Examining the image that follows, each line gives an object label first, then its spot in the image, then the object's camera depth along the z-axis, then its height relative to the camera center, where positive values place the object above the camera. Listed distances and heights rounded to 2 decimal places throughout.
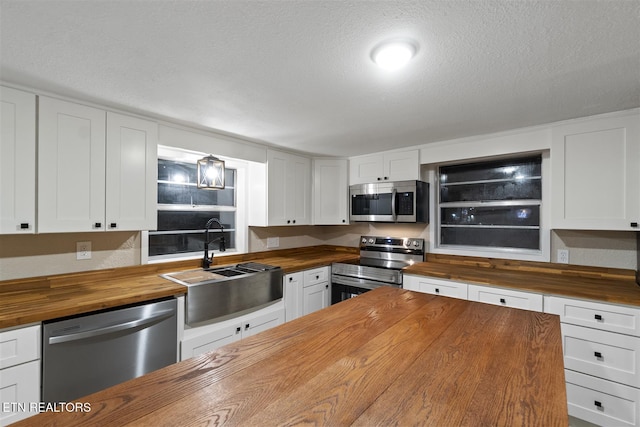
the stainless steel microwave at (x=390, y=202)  3.12 +0.15
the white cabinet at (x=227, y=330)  2.10 -0.95
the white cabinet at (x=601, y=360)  1.79 -0.95
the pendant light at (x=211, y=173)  2.58 +0.37
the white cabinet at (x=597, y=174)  2.05 +0.32
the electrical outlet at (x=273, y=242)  3.57 -0.36
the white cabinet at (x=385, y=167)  3.18 +0.56
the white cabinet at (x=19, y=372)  1.41 -0.81
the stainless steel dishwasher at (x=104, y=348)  1.55 -0.82
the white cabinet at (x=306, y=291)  2.89 -0.83
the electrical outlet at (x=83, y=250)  2.17 -0.29
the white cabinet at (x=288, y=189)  3.23 +0.30
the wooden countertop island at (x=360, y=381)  0.66 -0.47
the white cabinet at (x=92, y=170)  1.83 +0.30
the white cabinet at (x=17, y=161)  1.68 +0.31
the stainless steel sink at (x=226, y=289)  2.12 -0.62
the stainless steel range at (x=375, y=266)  2.96 -0.57
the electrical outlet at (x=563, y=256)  2.53 -0.36
